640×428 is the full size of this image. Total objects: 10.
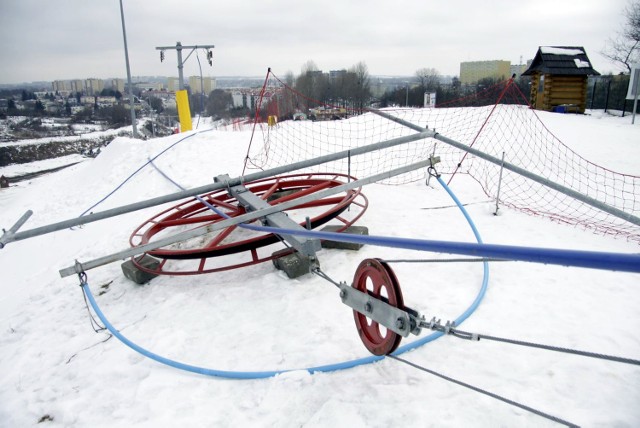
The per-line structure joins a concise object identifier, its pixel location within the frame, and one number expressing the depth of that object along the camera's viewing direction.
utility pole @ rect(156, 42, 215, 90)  15.27
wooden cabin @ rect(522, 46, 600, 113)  17.69
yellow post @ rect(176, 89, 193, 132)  15.18
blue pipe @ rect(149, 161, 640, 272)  1.18
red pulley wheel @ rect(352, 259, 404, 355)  2.01
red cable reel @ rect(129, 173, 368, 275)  4.25
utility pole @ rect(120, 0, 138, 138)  15.09
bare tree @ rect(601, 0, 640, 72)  21.98
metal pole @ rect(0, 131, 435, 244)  3.78
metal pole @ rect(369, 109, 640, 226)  3.54
